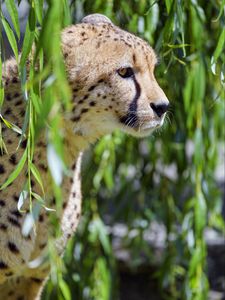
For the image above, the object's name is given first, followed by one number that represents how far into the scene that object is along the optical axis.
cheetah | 6.44
